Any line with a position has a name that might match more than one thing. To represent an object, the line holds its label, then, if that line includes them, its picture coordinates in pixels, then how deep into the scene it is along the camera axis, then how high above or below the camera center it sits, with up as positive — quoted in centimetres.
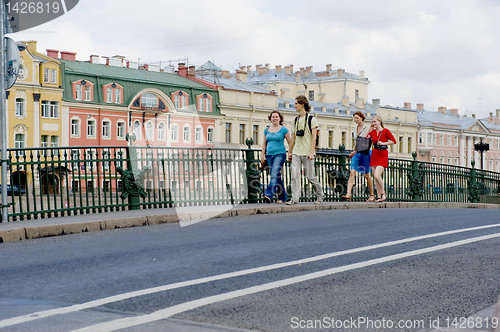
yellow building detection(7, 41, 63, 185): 6412 +605
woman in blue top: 1345 +29
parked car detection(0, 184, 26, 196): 1048 -38
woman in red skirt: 1512 +26
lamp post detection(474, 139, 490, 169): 3341 +51
